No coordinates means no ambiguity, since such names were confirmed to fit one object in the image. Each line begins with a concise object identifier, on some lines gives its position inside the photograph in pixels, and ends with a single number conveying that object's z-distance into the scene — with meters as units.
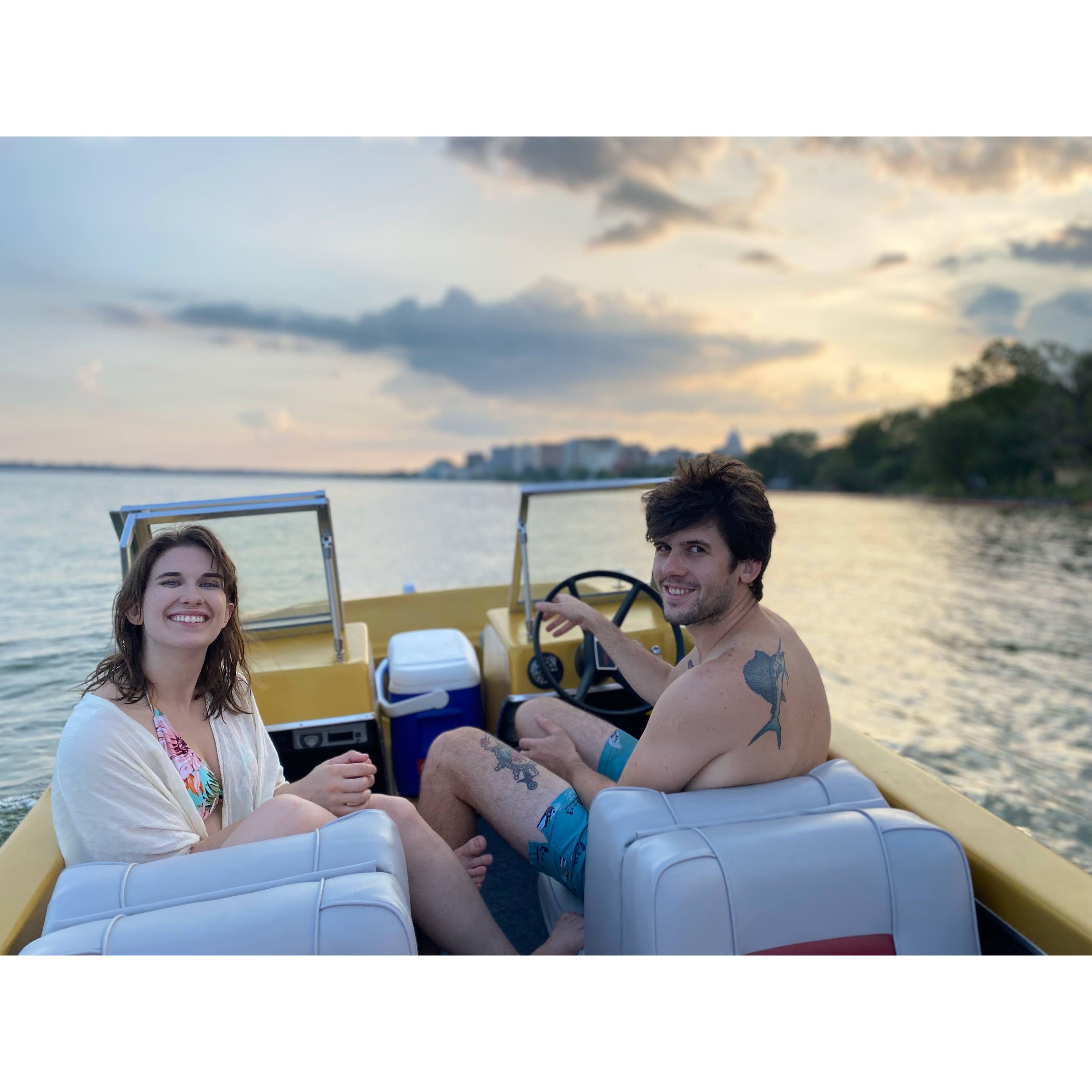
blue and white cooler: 2.66
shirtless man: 1.38
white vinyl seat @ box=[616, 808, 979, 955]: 1.13
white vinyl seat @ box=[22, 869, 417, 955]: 1.04
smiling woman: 1.29
